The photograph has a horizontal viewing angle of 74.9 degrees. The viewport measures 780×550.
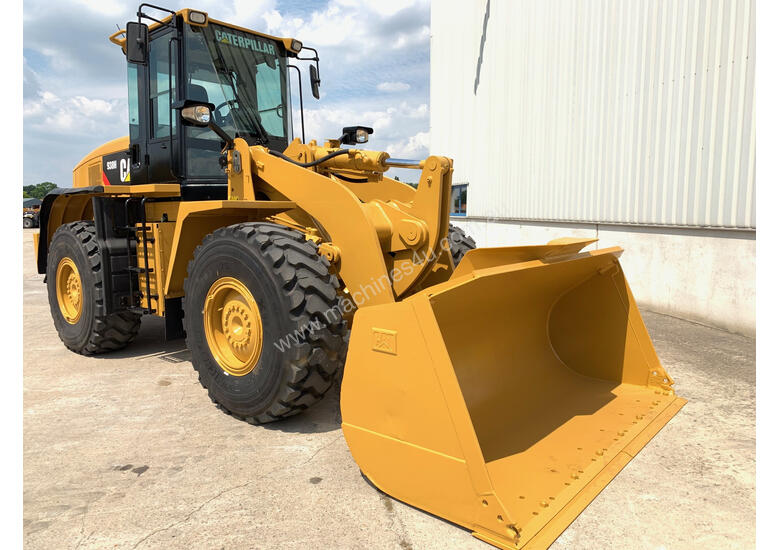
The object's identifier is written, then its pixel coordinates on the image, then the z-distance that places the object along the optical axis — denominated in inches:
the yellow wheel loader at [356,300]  98.9
